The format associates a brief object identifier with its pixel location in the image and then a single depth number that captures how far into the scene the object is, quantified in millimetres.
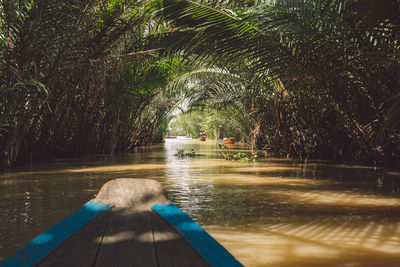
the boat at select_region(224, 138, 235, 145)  24938
